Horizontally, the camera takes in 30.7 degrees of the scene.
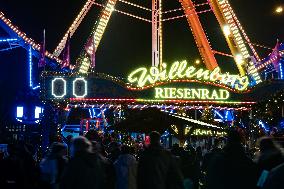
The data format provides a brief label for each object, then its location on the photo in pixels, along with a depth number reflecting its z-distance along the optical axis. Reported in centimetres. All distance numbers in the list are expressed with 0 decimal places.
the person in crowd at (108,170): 706
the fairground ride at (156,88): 2398
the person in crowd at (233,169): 598
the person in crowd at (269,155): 616
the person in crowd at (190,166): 1172
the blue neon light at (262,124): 2600
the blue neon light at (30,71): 3243
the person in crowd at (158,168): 747
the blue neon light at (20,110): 3819
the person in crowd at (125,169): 880
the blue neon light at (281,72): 2811
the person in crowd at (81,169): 654
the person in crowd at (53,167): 802
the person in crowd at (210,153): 1147
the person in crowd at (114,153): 965
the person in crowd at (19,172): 771
